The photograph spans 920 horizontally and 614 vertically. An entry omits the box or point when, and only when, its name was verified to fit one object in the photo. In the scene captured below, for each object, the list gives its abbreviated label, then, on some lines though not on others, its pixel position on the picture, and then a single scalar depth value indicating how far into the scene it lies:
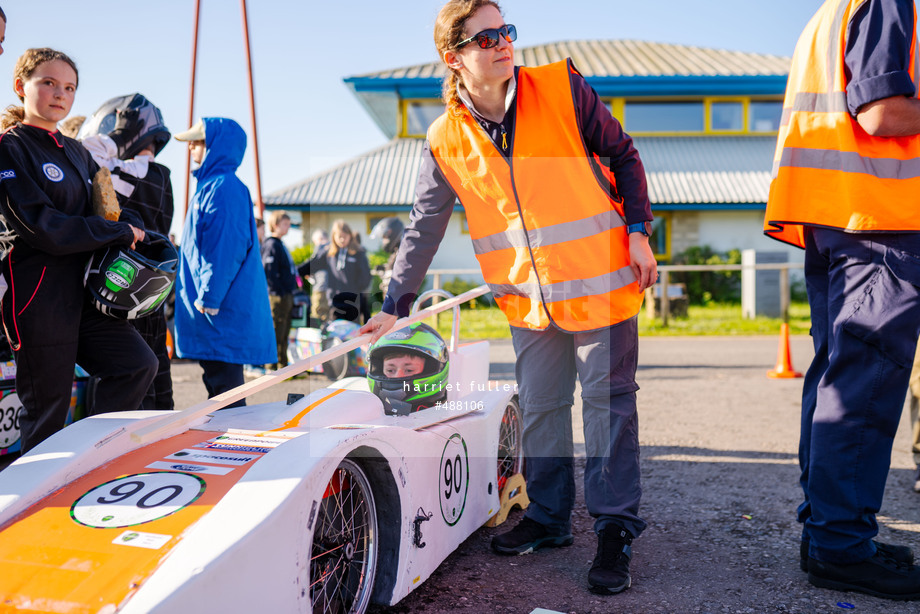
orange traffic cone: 7.65
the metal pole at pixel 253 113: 9.09
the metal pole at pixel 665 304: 12.67
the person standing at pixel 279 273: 8.16
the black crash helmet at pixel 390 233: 7.68
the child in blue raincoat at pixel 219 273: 3.83
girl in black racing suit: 2.76
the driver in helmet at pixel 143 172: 3.74
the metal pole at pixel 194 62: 9.79
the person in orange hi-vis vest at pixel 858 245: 2.31
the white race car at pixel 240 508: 1.54
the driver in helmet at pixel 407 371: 3.19
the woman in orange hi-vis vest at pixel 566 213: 2.54
